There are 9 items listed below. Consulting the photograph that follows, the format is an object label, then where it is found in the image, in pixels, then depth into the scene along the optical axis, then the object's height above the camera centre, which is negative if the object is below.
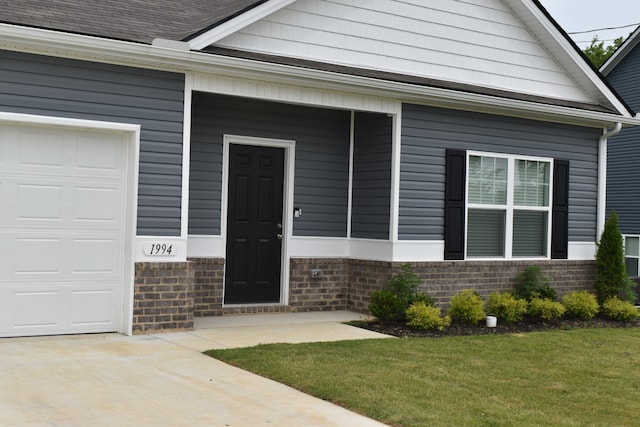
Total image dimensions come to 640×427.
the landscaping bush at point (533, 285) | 12.10 -0.74
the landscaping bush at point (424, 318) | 10.21 -1.09
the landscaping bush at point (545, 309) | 11.53 -1.04
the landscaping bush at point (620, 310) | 12.09 -1.07
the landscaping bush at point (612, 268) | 12.84 -0.46
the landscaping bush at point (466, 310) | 10.83 -1.02
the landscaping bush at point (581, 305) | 11.96 -1.00
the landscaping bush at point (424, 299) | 10.72 -0.89
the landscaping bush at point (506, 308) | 11.29 -1.02
